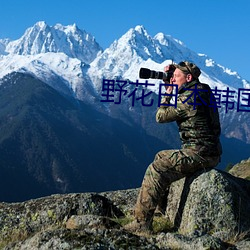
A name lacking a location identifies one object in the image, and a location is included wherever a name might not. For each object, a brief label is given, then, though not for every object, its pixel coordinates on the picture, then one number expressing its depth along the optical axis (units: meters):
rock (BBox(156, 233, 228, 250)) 7.41
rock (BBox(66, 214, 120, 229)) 9.67
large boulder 9.85
